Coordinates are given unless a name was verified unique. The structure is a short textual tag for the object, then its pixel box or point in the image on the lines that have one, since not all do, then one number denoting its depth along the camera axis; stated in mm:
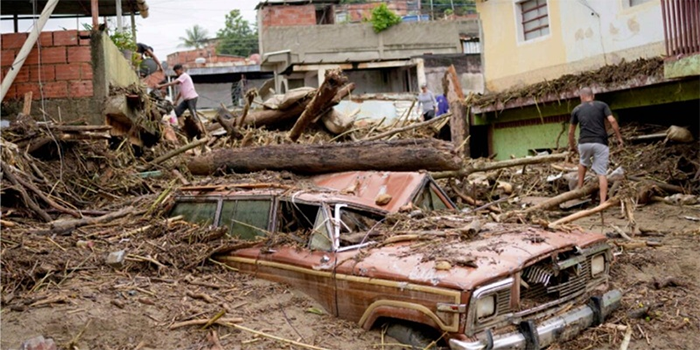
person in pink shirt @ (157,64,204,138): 14234
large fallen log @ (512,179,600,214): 9227
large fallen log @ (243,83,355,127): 12547
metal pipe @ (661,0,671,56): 10555
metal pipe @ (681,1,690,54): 10246
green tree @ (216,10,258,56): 56469
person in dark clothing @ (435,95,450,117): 18453
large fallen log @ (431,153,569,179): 9430
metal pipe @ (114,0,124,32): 14651
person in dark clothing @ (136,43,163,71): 16789
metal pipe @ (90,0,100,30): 11352
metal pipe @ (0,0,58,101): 10109
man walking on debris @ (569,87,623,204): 9570
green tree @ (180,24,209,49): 63350
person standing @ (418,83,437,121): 17734
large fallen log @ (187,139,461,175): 8391
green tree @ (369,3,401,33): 30938
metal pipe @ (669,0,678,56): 10461
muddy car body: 4688
